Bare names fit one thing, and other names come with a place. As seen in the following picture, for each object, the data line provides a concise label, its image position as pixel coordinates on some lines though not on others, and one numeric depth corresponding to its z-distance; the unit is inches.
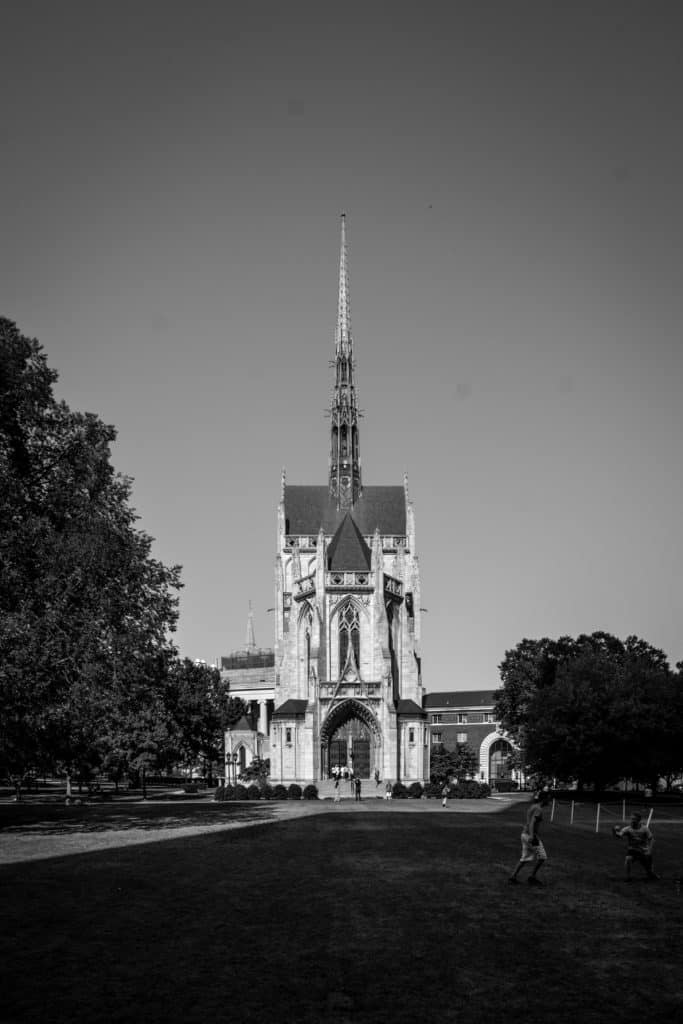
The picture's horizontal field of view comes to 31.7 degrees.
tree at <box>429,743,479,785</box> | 5094.0
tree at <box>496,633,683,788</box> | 2957.7
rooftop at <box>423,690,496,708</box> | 6492.1
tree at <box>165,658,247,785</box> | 4029.5
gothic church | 4045.3
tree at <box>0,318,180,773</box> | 1636.3
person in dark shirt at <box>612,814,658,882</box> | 973.8
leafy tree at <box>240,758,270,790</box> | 4496.8
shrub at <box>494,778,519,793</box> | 4158.5
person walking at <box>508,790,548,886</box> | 924.0
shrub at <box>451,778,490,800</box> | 3316.9
